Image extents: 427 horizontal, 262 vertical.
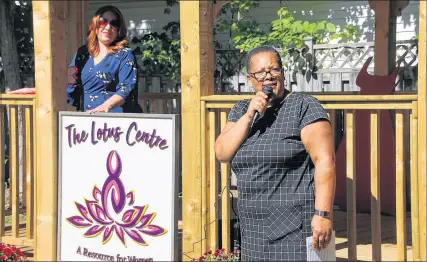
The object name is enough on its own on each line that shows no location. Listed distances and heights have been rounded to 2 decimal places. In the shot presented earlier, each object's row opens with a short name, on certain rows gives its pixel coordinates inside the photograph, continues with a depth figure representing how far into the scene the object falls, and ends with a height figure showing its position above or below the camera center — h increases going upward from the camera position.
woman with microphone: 7.03 -0.31
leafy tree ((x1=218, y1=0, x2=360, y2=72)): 21.05 +1.39
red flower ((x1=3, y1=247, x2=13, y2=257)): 10.68 -1.13
